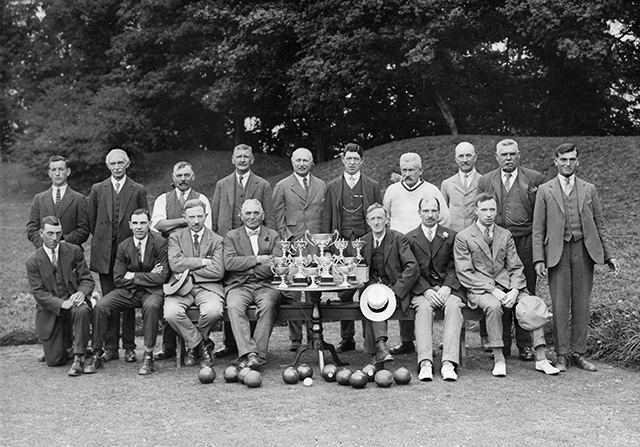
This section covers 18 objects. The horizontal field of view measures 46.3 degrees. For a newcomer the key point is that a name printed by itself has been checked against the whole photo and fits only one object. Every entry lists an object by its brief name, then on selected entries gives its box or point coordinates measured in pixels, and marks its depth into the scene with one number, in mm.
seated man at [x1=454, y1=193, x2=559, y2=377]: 6656
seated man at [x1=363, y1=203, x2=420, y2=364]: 6680
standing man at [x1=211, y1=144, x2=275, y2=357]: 7566
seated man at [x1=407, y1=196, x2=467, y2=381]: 6445
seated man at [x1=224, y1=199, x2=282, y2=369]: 6711
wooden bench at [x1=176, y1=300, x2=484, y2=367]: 6766
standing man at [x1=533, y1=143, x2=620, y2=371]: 6727
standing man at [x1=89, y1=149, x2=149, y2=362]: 7547
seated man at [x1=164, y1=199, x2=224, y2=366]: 6824
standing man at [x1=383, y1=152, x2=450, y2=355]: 7262
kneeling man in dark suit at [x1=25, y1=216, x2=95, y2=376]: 7047
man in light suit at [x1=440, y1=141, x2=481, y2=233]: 7368
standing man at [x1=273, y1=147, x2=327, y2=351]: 7555
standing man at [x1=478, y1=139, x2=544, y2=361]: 7066
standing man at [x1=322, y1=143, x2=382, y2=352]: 7418
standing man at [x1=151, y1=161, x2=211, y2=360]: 7414
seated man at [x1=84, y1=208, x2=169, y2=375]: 7012
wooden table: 6547
